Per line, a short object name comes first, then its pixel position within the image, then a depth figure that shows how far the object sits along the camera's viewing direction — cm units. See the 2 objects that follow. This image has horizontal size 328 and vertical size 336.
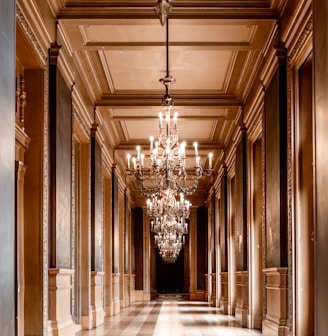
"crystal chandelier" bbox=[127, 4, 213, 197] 1109
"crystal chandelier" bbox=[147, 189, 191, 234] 1498
